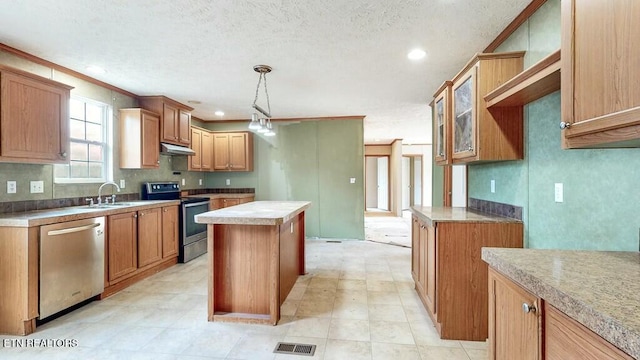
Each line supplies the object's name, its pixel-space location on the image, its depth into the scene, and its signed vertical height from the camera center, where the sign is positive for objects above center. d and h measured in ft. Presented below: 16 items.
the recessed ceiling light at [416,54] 9.39 +3.91
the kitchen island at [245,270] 8.28 -2.52
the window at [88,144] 11.26 +1.39
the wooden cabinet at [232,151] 19.38 +1.80
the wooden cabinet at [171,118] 14.24 +3.08
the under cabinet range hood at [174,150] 14.24 +1.45
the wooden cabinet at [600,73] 3.06 +1.17
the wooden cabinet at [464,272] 7.23 -2.23
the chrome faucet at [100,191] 11.43 -0.43
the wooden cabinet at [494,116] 7.18 +1.49
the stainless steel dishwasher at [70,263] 8.05 -2.37
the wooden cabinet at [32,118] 7.95 +1.73
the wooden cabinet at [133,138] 12.91 +1.75
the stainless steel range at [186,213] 14.23 -1.60
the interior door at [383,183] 36.06 -0.45
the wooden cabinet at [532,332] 2.62 -1.59
